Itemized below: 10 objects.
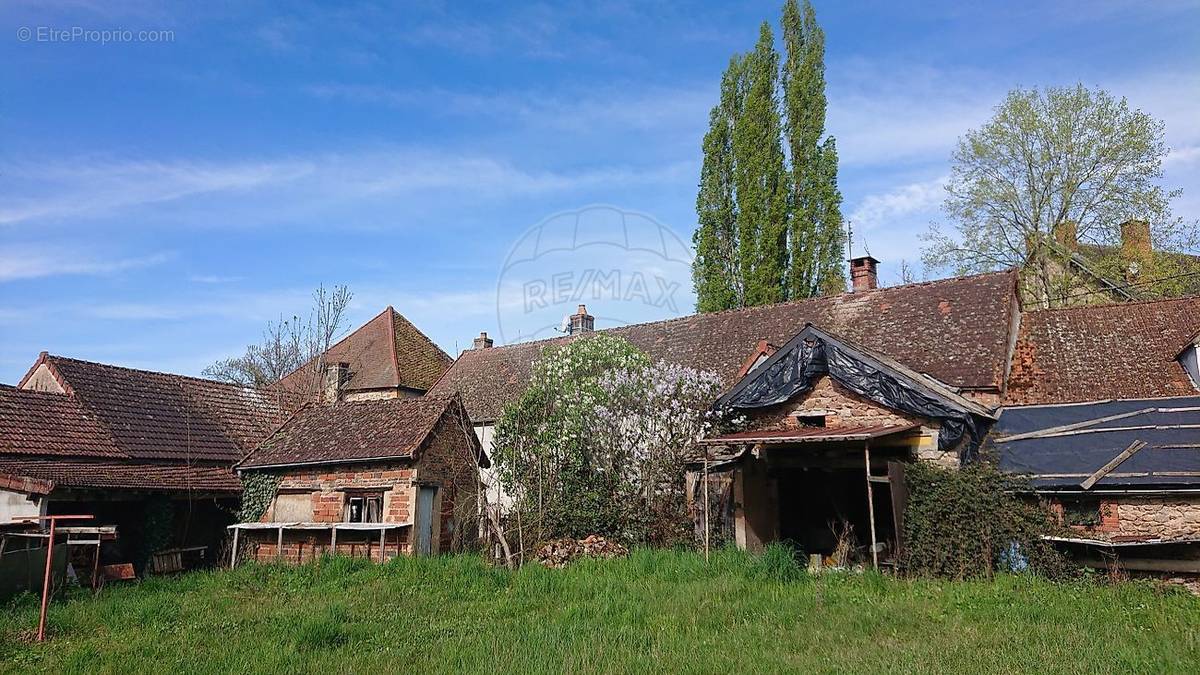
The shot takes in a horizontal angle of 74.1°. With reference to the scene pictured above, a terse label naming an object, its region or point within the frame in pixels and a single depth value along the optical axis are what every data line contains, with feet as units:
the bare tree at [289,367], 98.88
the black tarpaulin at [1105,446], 43.09
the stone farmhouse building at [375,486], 58.18
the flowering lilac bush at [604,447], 54.80
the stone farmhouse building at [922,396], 43.98
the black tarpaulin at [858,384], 46.70
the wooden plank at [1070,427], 48.85
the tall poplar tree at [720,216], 97.30
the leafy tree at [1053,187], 92.68
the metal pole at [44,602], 32.65
